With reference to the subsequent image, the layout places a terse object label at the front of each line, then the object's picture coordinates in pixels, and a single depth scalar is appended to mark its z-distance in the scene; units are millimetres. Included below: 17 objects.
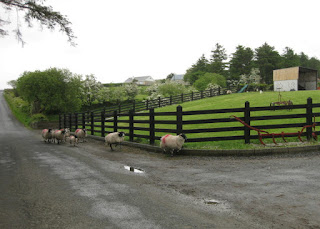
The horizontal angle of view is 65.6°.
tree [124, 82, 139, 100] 56812
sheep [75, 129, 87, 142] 15102
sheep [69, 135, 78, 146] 13548
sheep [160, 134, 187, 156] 8625
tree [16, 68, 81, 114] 39906
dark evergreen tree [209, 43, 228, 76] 84812
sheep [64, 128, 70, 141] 14794
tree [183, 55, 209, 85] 89062
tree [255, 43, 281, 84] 79438
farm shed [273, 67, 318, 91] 38125
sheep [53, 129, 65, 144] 14812
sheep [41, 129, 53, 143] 15495
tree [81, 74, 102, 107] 51484
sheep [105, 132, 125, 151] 10578
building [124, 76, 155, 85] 149375
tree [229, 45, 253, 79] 78438
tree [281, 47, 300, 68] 83000
